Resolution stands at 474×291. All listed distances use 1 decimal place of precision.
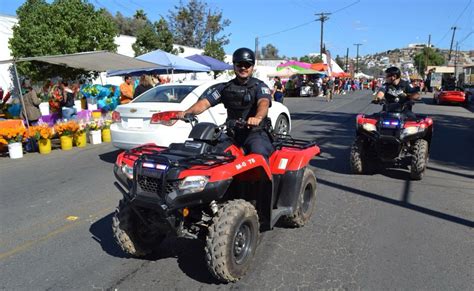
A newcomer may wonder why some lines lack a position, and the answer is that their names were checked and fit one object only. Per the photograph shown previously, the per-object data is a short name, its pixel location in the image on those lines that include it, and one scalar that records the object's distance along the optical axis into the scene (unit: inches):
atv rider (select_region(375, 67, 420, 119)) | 293.1
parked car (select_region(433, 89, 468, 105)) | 1053.8
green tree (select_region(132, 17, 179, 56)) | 1134.7
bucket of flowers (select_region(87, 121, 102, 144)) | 448.8
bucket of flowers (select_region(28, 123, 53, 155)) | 391.2
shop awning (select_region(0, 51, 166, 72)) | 433.7
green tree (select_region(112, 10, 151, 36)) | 1908.1
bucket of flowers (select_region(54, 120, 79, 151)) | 413.7
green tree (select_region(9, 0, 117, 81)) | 692.7
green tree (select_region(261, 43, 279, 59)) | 4771.2
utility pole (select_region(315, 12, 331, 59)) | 2226.3
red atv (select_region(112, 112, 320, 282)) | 127.3
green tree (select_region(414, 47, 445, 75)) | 4371.6
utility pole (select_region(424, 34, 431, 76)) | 3859.5
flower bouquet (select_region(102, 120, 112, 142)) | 466.8
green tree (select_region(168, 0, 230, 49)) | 1931.6
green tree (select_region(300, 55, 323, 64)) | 4102.4
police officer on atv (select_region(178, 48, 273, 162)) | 156.3
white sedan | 298.5
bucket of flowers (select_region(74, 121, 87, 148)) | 432.7
